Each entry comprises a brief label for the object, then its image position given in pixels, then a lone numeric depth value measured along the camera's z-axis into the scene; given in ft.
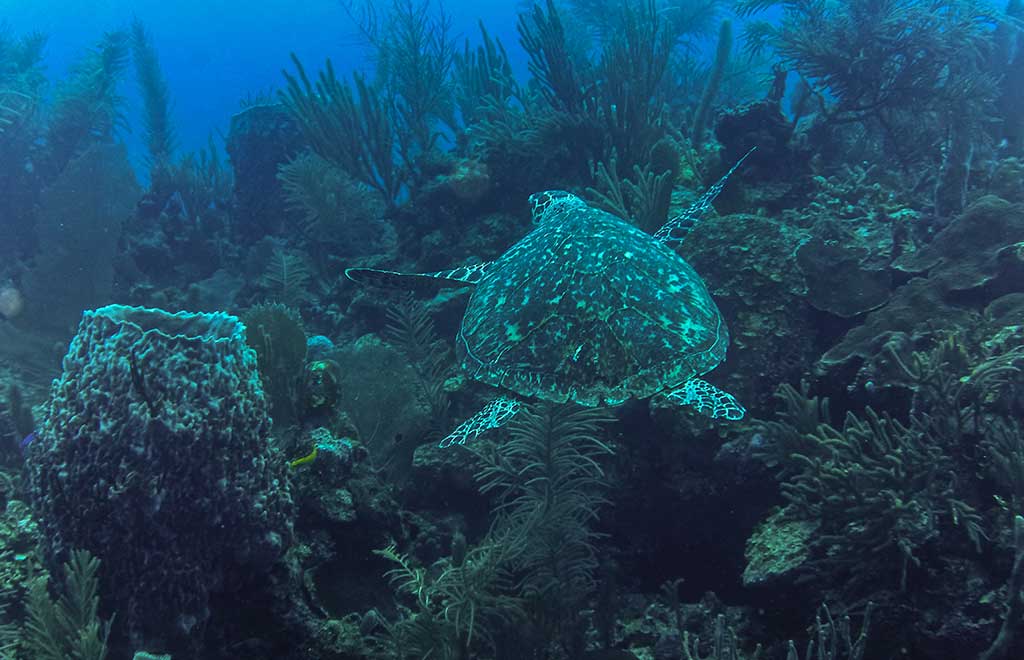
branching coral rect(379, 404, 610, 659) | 9.56
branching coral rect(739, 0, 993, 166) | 22.17
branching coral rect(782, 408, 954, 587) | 8.39
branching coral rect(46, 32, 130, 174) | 35.12
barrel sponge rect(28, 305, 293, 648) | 8.04
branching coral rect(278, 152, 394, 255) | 29.43
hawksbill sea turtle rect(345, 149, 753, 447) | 9.87
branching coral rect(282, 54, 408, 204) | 30.45
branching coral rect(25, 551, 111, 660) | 7.47
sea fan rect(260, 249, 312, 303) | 26.61
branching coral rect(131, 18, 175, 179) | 43.21
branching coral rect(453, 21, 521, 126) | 33.71
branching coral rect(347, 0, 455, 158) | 33.12
